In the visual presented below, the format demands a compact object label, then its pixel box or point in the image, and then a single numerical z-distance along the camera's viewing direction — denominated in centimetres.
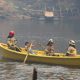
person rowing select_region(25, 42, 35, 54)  4361
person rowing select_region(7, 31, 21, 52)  4488
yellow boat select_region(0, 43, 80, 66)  3978
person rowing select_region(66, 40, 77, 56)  4032
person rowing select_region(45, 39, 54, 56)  4228
